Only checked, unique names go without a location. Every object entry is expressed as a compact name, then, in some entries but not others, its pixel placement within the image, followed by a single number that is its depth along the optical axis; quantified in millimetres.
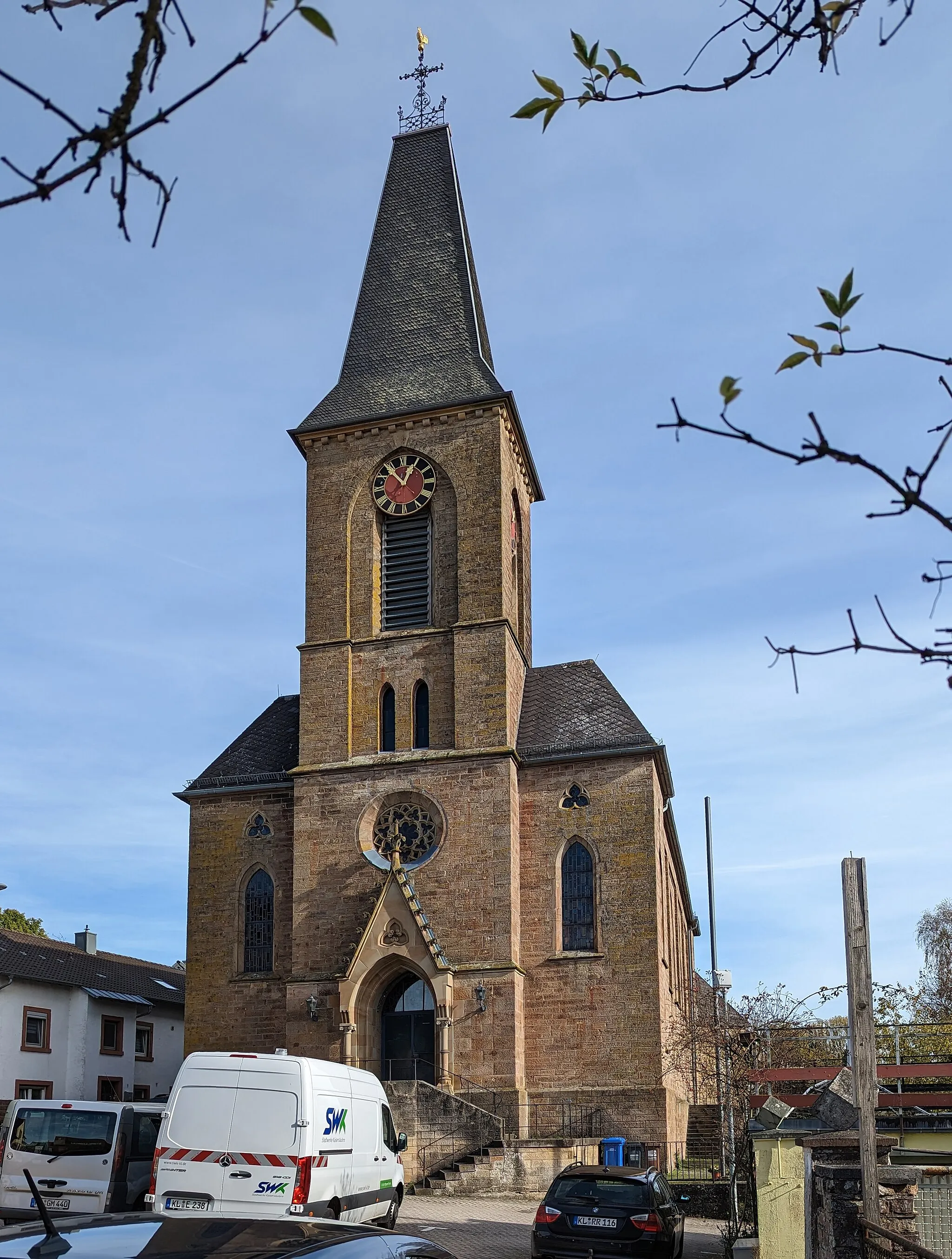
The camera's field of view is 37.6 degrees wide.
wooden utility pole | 10727
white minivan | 16641
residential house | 36406
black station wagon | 14766
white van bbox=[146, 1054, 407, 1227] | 14078
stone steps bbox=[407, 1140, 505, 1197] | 24438
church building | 28844
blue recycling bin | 25031
